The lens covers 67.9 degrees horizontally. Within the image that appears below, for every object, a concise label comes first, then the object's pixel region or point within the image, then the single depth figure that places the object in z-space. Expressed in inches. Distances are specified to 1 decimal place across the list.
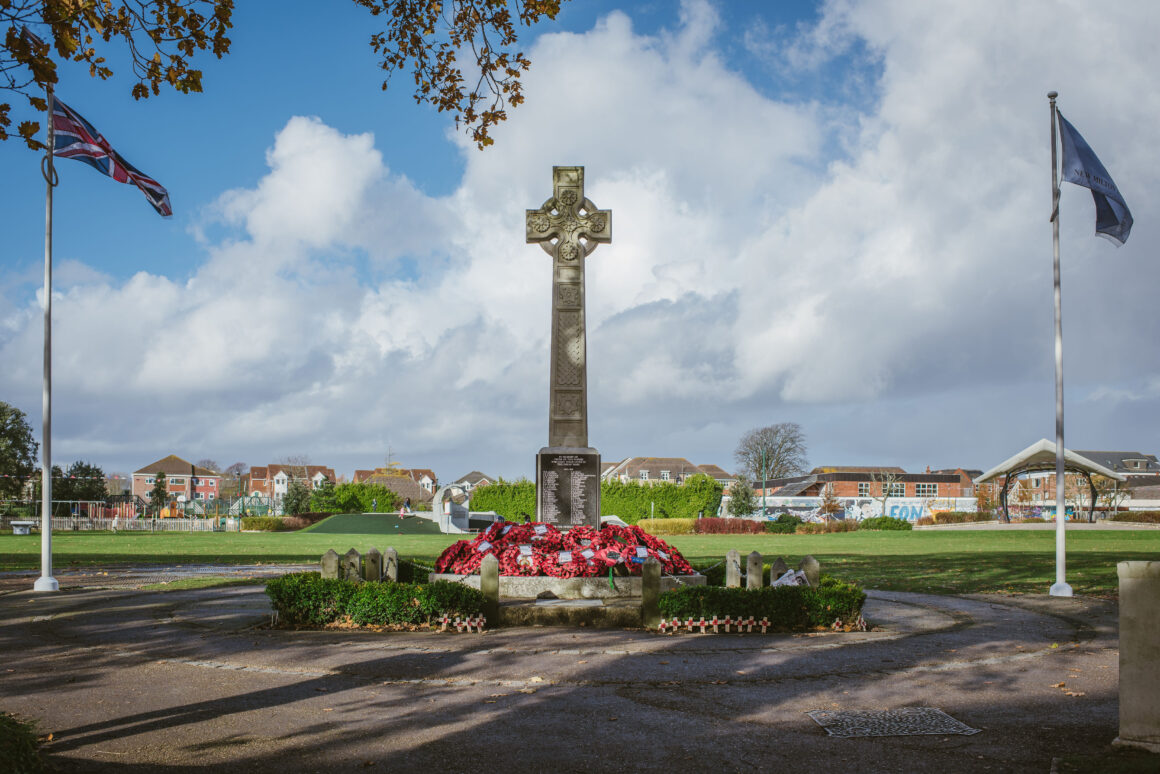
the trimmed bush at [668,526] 1998.0
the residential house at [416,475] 4736.7
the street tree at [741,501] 2479.1
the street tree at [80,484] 2842.0
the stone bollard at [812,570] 445.7
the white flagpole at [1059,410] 574.9
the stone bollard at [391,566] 510.5
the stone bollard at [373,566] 495.2
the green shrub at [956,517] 2375.7
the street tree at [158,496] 3100.4
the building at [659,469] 4638.3
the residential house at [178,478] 5118.1
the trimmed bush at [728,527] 2027.6
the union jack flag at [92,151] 638.5
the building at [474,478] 5588.6
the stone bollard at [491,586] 427.2
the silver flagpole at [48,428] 598.5
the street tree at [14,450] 2439.6
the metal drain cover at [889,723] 234.7
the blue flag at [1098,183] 602.9
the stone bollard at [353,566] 489.1
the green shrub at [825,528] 2078.0
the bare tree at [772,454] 3302.2
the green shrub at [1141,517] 2209.9
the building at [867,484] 4220.0
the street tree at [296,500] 2974.9
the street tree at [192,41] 222.4
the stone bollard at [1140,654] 202.7
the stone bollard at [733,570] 502.3
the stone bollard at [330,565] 457.7
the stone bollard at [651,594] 418.3
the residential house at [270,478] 5251.0
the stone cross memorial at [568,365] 591.8
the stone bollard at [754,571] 451.5
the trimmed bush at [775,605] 415.5
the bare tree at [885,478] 3118.1
